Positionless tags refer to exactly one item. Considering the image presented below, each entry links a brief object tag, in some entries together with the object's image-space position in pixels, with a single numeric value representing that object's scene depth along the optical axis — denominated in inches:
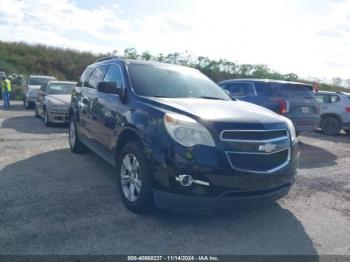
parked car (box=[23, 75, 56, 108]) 637.9
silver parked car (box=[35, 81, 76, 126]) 398.3
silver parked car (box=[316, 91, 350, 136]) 447.8
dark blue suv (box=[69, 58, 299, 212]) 128.1
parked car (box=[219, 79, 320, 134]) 326.0
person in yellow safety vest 631.2
